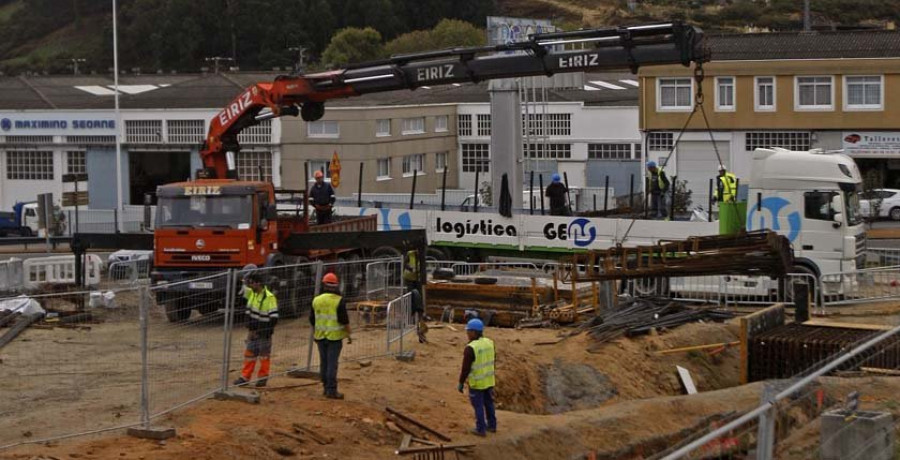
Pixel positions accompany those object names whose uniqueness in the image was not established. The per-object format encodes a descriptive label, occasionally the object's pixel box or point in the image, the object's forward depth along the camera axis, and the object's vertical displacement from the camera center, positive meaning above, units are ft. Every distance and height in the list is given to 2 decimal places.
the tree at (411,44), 327.55 +36.52
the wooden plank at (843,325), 71.72 -7.19
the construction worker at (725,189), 95.25 +0.22
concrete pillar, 122.01 +5.27
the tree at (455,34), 327.67 +38.74
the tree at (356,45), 322.34 +35.81
